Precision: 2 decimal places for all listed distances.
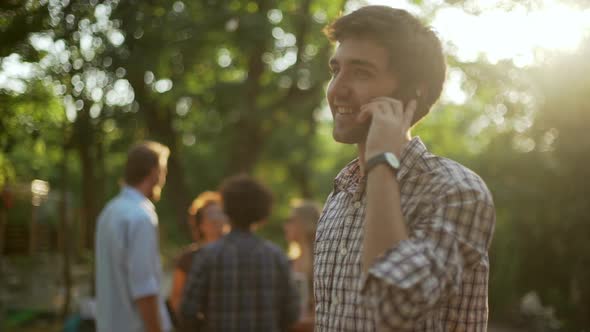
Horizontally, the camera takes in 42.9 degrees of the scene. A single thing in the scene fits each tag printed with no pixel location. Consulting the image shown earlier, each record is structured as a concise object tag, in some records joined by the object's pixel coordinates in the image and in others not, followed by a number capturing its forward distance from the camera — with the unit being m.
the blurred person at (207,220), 6.12
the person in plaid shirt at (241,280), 4.62
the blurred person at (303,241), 5.48
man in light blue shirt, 4.45
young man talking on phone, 1.80
